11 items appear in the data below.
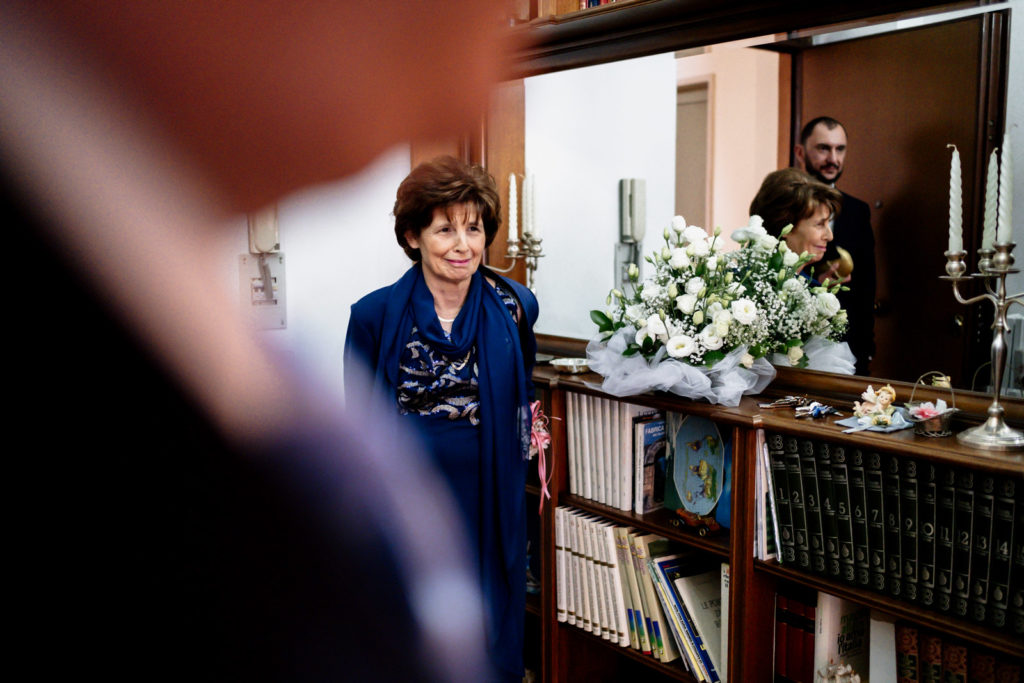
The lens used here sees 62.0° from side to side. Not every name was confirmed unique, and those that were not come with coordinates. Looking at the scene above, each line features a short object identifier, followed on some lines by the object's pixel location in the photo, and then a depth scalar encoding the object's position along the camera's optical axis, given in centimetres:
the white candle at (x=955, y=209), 130
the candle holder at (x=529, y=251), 237
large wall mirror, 177
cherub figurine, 157
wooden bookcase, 143
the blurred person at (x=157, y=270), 18
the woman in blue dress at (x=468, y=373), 175
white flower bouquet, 181
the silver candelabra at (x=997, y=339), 139
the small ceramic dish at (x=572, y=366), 221
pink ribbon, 197
